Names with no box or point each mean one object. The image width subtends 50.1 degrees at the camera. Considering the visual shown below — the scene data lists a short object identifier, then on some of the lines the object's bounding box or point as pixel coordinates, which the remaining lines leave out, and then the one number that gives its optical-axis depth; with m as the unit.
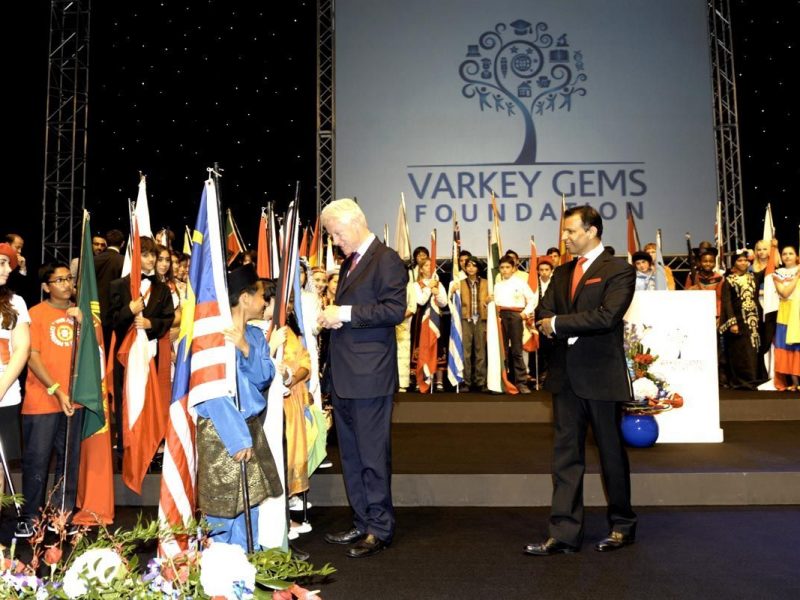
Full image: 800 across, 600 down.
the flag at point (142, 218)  5.73
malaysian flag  3.10
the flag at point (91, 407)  4.46
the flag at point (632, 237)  9.67
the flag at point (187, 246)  7.53
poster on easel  6.35
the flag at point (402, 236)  9.81
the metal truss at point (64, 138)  10.56
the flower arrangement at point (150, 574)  1.26
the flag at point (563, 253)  8.54
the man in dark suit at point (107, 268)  5.49
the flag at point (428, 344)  9.84
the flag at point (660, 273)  8.73
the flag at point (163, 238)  6.77
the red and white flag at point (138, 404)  5.14
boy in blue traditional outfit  3.14
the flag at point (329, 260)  9.37
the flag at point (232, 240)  6.90
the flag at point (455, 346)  9.59
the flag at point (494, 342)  9.29
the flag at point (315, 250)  8.20
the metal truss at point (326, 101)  11.39
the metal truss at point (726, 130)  11.19
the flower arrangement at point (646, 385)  6.00
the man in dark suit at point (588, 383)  3.93
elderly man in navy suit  4.06
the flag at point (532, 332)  9.68
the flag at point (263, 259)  5.98
